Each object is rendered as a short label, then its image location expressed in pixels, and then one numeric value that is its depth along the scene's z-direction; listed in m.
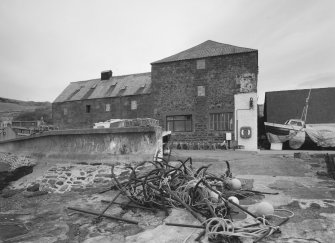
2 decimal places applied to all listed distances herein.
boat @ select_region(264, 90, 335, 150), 16.08
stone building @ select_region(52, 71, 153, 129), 23.06
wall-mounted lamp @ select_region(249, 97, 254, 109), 16.92
